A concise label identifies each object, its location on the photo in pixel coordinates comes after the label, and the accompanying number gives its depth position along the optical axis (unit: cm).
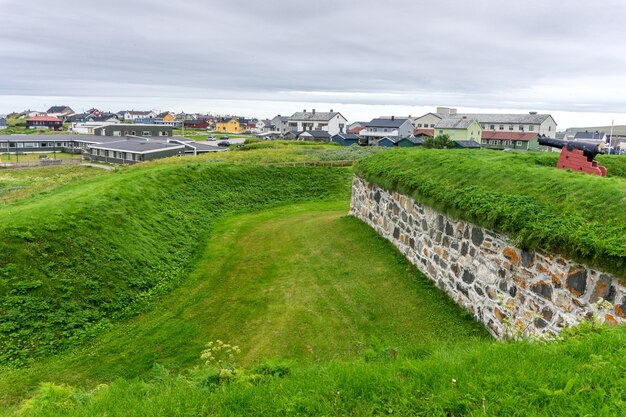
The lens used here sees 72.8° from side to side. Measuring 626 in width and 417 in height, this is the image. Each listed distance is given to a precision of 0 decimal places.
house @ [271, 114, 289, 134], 12190
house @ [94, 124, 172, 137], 9350
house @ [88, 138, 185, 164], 5681
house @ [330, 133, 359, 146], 8388
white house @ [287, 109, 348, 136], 10750
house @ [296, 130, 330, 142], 9062
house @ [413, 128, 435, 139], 8286
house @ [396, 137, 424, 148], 6826
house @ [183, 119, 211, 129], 15012
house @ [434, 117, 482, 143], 7681
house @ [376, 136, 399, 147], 7388
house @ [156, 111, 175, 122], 17295
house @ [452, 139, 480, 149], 5769
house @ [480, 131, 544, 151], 7644
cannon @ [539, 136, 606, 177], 1223
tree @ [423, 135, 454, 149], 5681
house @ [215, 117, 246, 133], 14838
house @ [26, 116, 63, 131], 13105
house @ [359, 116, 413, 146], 8831
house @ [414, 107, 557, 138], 7985
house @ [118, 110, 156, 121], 18688
